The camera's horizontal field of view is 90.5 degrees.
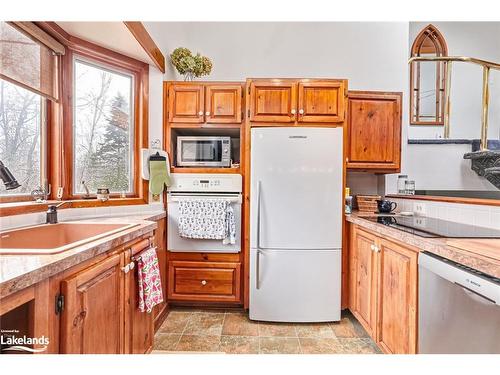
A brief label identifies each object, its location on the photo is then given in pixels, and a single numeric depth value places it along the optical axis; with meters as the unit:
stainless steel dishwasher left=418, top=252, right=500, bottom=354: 0.87
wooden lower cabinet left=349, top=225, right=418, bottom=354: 1.24
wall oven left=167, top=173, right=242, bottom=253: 2.13
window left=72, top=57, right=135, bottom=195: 1.89
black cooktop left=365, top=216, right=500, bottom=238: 1.20
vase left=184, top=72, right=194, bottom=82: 2.31
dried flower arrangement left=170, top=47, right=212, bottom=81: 2.23
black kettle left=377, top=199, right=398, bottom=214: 2.17
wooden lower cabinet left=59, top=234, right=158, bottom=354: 0.85
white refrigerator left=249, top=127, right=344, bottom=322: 1.97
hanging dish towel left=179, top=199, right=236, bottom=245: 2.07
